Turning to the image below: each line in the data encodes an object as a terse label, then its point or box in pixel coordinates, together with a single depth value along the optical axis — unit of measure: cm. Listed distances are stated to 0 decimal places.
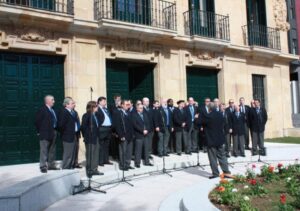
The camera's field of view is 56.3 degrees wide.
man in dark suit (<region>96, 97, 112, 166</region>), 715
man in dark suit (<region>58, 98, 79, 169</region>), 663
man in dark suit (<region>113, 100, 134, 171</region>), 704
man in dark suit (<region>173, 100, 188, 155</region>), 888
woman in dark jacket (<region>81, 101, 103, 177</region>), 635
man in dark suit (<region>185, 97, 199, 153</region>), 912
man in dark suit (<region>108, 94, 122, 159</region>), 746
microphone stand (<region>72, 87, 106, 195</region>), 587
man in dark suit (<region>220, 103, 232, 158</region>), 913
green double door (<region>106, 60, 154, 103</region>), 979
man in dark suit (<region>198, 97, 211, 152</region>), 956
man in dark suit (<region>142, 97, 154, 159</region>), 802
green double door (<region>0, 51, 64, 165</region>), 800
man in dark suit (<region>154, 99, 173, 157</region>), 838
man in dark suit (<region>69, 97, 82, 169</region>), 697
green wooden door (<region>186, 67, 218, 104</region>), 1158
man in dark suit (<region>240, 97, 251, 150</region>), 988
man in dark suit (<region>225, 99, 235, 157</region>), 925
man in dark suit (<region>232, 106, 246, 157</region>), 936
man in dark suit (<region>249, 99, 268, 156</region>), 967
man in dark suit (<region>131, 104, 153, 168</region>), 753
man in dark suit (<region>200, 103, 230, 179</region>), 679
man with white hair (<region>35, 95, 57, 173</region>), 652
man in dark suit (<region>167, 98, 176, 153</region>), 917
